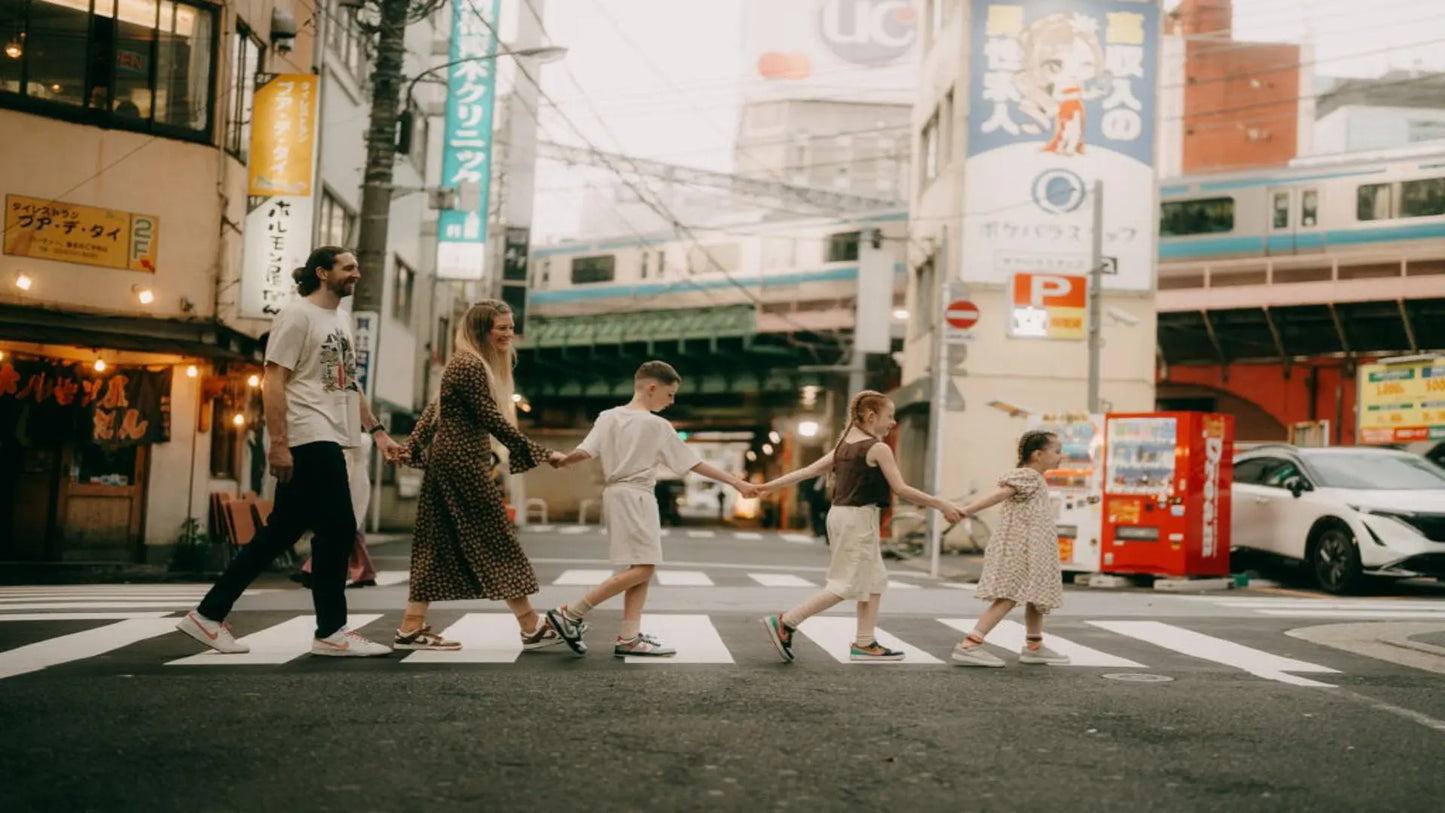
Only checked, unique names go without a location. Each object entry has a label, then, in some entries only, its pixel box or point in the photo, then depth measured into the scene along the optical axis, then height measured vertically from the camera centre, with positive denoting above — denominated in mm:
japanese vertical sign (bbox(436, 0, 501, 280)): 27422 +6825
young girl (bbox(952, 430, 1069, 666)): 7352 -361
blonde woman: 6719 -125
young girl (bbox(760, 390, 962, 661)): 7152 -205
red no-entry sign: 18719 +2285
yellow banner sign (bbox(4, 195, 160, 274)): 14789 +2237
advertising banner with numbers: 26797 +2084
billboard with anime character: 27609 +7048
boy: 6973 -87
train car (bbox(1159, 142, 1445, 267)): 27484 +6051
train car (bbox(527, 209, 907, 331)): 35500 +5573
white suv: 14031 -68
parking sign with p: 24531 +3377
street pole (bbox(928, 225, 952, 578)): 18219 +848
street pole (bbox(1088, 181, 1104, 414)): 21703 +3118
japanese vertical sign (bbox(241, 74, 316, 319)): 16141 +3064
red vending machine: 15719 +28
